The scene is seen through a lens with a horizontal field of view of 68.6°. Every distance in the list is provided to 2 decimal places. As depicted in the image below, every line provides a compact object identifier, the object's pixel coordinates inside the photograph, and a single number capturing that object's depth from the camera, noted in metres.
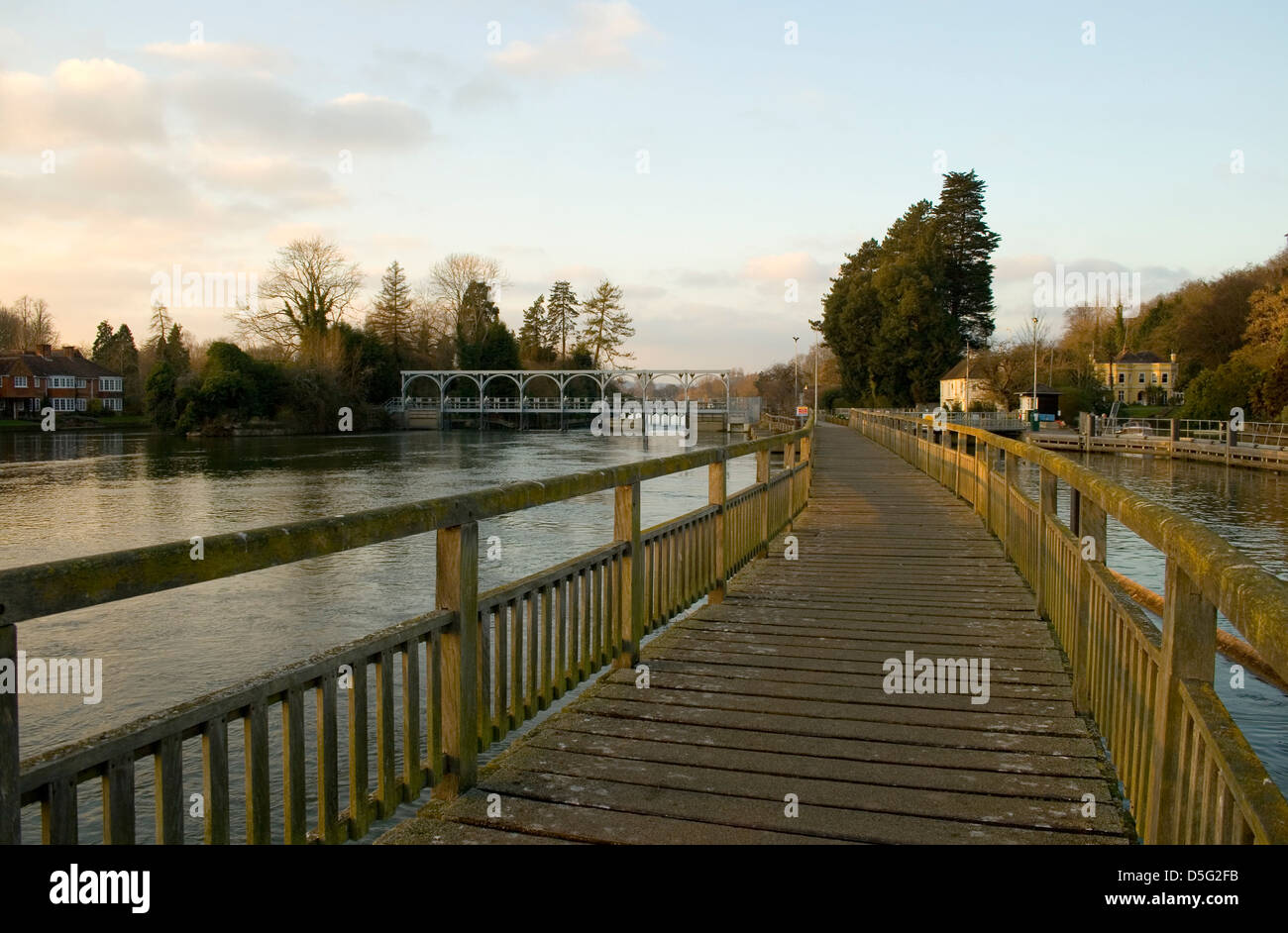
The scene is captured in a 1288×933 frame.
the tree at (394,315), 84.56
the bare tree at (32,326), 91.56
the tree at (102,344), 102.19
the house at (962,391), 65.45
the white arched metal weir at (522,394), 82.94
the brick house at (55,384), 75.81
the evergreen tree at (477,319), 89.69
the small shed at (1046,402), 63.75
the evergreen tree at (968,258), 72.50
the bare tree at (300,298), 70.88
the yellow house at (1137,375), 92.11
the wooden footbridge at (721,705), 2.10
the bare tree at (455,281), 91.81
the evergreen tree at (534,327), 110.38
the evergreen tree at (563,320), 113.00
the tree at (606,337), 112.12
